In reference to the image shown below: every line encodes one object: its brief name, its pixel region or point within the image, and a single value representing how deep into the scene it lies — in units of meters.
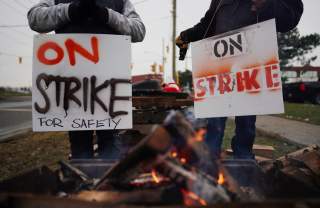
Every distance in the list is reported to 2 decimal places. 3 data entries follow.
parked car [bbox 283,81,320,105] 16.95
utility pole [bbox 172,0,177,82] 21.64
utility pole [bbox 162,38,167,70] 55.06
